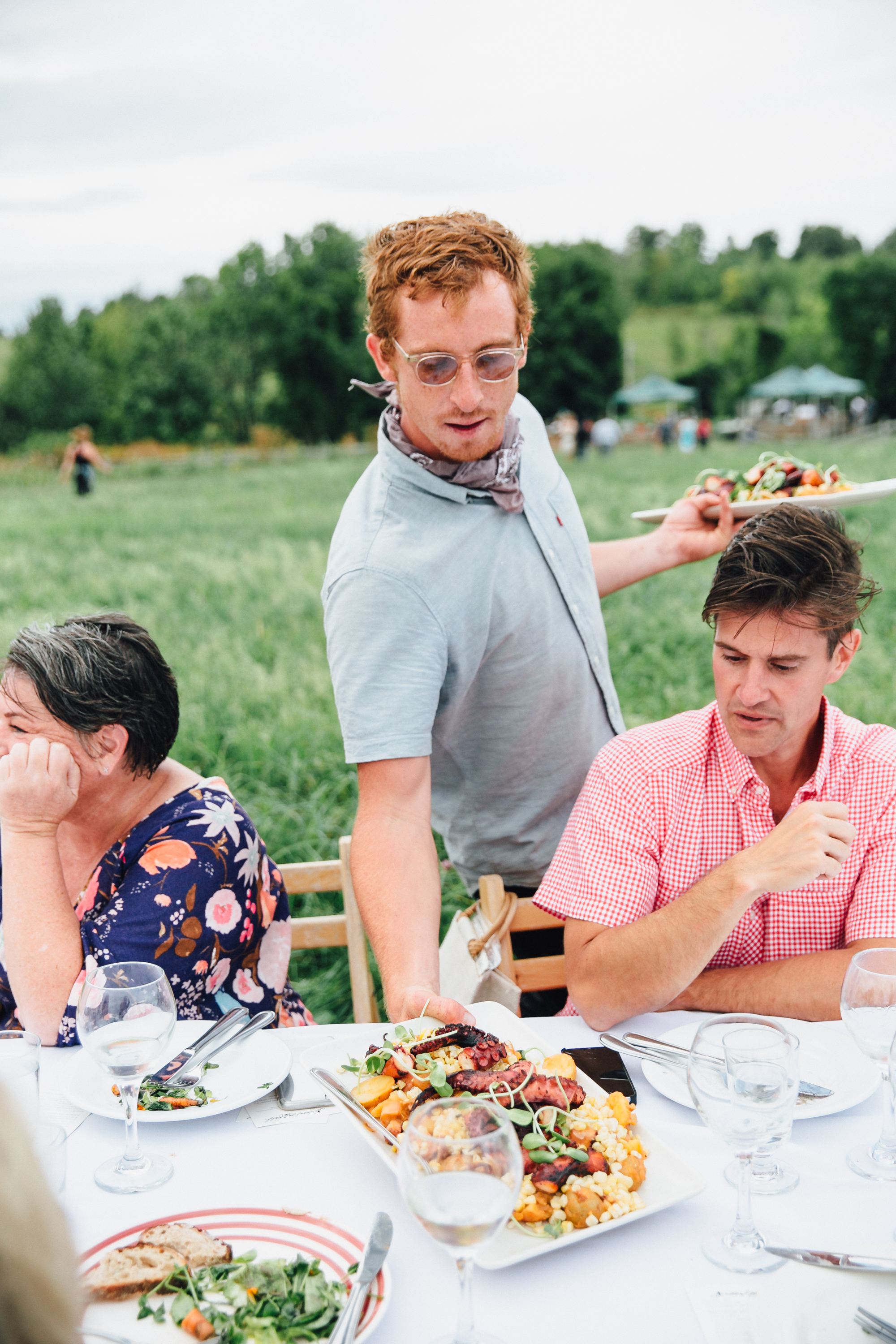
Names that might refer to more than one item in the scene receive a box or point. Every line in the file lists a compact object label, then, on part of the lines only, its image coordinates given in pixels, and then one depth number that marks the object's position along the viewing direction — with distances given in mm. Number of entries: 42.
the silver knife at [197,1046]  1776
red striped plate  1224
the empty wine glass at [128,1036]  1526
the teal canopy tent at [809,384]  46844
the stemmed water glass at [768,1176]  1474
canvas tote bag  2375
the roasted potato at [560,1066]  1616
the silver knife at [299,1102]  1709
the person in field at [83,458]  19781
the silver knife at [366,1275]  1163
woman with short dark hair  2086
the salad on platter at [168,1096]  1684
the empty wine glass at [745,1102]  1302
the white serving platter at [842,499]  2756
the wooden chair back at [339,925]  2688
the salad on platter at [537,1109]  1370
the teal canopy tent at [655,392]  53562
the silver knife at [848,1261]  1241
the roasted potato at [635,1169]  1425
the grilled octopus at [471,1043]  1618
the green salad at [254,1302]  1196
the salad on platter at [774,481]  3070
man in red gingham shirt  2000
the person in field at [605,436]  36375
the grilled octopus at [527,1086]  1505
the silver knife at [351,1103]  1523
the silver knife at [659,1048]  1746
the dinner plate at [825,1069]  1646
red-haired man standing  2355
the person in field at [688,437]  35375
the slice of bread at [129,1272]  1258
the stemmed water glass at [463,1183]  1098
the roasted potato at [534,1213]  1359
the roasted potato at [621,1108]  1520
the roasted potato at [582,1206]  1350
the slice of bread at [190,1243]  1310
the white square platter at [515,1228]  1311
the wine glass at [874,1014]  1548
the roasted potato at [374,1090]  1598
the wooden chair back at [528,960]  2428
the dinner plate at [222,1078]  1655
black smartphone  1681
